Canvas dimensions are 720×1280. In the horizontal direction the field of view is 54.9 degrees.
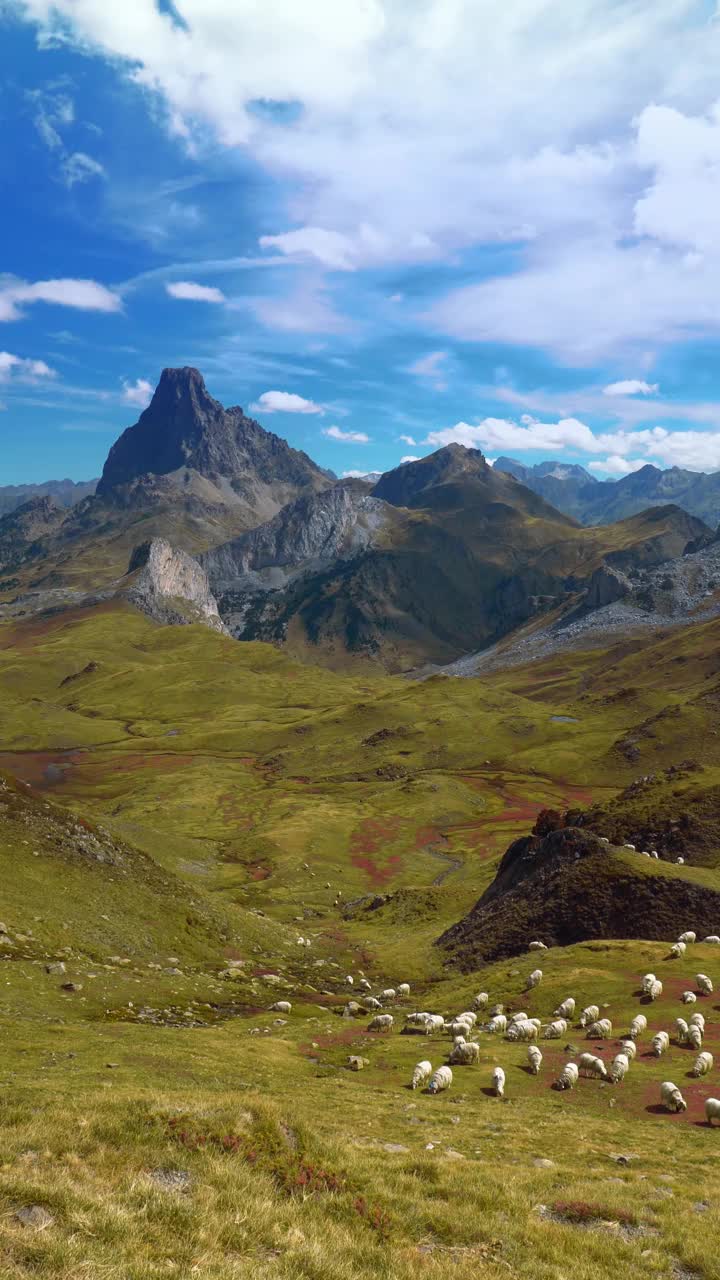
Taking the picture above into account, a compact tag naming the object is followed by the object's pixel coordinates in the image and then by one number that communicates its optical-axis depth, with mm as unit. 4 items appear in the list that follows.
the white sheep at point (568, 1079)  31156
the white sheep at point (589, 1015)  39334
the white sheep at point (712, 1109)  26641
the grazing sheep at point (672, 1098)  27906
